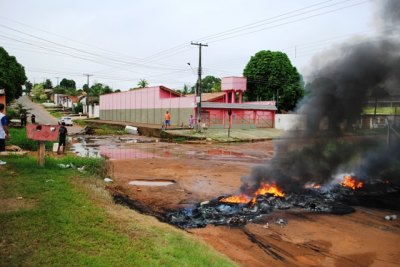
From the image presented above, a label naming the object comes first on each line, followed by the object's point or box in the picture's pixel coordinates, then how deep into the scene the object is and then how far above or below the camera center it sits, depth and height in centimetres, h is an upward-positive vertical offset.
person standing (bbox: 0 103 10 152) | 1076 -40
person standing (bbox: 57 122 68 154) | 1791 -110
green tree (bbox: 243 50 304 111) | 5300 +635
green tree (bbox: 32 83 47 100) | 10400 +718
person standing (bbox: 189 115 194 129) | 3700 -38
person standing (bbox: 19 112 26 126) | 3306 -41
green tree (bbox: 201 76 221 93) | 8781 +963
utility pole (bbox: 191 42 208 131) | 3159 +180
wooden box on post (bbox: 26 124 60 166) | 1105 -55
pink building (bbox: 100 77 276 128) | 3827 +131
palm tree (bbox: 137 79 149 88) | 7131 +731
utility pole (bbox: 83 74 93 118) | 6500 +251
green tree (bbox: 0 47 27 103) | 4061 +541
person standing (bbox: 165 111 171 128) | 3486 -9
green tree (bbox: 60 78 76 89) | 13200 +1302
